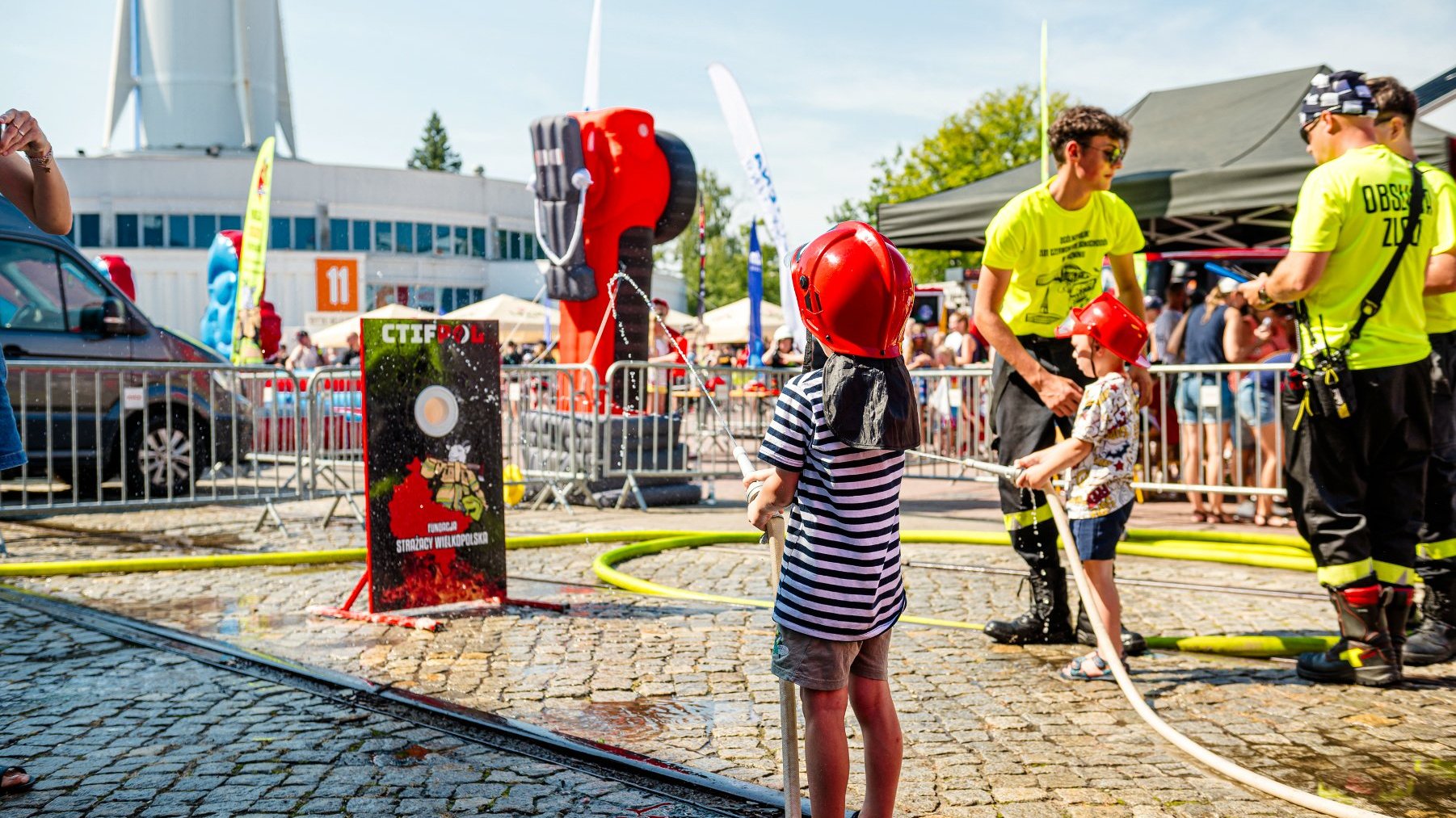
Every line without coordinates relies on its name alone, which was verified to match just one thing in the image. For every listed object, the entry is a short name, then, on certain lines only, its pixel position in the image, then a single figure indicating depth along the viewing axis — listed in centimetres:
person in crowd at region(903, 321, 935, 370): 1544
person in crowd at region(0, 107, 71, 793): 341
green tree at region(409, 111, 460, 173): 10619
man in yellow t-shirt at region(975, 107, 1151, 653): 512
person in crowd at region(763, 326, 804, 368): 1778
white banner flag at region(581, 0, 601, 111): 1452
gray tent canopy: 1023
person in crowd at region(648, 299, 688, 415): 1113
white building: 4978
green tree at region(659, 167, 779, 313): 7181
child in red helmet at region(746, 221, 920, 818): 279
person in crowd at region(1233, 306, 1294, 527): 939
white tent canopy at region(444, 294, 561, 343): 3375
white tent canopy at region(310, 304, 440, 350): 3341
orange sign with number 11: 3191
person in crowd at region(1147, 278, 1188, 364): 1223
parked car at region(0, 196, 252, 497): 955
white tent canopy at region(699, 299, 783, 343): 3850
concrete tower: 6059
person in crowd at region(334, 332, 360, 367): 2157
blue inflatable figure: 2020
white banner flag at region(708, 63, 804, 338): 1618
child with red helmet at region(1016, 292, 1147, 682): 466
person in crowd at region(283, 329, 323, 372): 2186
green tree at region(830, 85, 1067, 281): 3997
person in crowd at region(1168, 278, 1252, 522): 980
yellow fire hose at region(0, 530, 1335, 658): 685
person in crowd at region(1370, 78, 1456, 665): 514
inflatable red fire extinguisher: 1140
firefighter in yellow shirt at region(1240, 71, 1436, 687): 475
